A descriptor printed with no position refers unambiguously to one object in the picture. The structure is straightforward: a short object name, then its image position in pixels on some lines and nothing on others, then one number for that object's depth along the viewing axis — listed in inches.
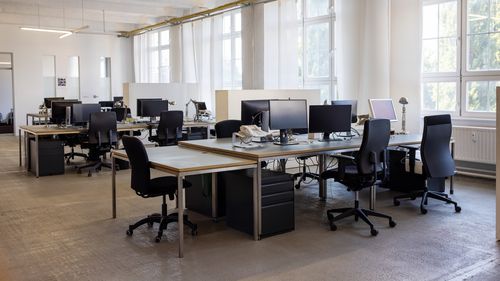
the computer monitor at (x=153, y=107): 345.4
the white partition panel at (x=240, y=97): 316.8
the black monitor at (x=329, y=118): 203.0
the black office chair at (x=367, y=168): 171.5
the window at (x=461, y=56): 262.1
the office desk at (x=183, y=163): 144.8
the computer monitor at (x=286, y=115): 196.2
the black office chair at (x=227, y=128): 224.4
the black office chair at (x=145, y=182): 156.4
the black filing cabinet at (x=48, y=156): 287.7
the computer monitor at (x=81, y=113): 308.0
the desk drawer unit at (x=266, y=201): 163.3
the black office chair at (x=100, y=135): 291.4
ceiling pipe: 386.0
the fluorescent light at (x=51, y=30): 437.7
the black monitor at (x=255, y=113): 209.6
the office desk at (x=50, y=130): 286.5
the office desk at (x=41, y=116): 411.7
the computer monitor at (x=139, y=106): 346.2
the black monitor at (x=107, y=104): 486.8
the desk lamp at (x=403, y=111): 250.0
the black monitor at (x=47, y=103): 411.2
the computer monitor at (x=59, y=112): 319.0
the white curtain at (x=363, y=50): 291.9
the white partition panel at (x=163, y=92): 425.7
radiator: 255.8
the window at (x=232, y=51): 421.1
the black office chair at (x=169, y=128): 315.3
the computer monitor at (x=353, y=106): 247.3
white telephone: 186.2
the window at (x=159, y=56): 537.0
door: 550.3
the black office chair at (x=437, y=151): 194.9
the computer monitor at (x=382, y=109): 238.7
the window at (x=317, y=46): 345.1
